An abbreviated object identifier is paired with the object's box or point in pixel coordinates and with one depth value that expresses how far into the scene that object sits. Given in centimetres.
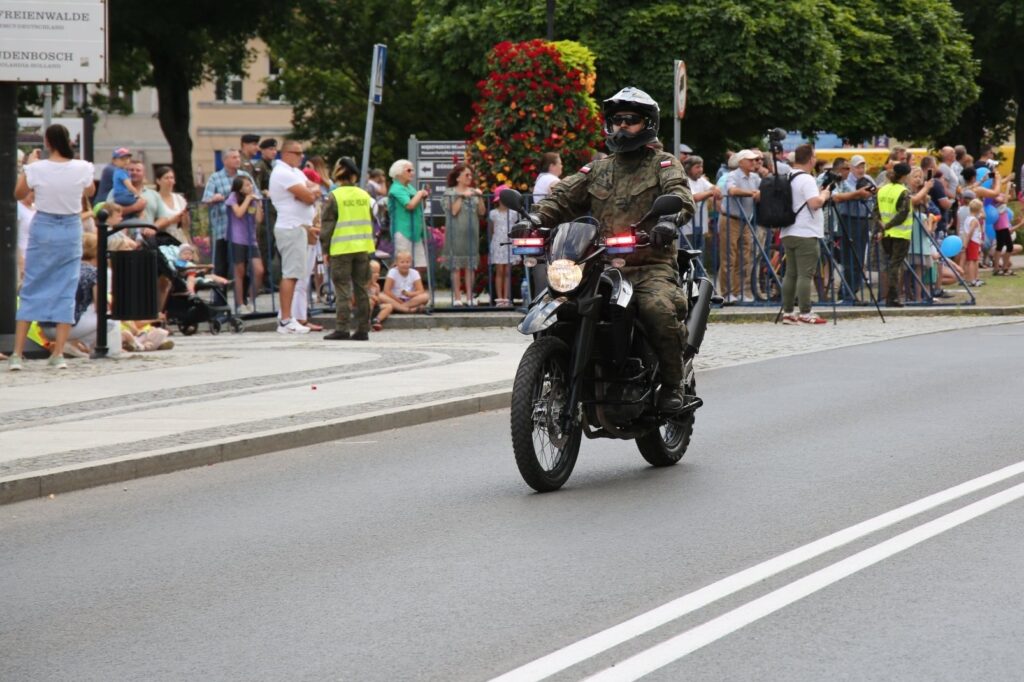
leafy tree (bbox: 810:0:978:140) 4619
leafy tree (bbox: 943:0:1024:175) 5966
